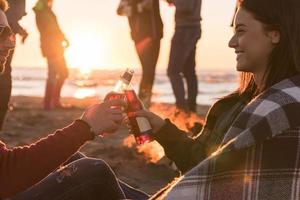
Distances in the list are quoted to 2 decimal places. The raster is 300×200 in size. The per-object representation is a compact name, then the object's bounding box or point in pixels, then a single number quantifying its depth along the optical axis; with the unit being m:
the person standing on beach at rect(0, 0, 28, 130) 6.28
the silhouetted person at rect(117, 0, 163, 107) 8.20
